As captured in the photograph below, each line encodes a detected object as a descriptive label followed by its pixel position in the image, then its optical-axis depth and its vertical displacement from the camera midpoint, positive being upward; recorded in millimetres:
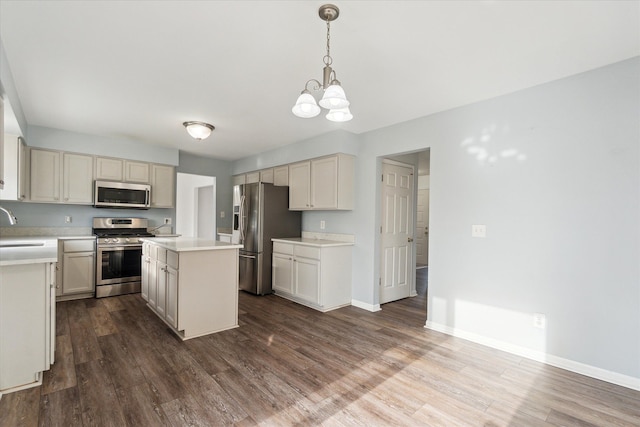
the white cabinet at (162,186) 5160 +479
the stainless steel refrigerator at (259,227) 4668 -207
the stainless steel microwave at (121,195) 4582 +279
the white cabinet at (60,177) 4184 +510
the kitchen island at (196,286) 3004 -773
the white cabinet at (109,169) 4664 +691
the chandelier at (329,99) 1773 +725
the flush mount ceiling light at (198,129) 3840 +1088
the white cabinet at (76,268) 4191 -809
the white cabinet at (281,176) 5055 +664
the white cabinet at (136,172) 4895 +682
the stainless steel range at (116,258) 4414 -692
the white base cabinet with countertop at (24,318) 2074 -769
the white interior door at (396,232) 4334 -260
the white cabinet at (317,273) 3982 -822
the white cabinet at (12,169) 3551 +514
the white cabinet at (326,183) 4180 +457
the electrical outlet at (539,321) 2643 -925
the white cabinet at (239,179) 6176 +730
